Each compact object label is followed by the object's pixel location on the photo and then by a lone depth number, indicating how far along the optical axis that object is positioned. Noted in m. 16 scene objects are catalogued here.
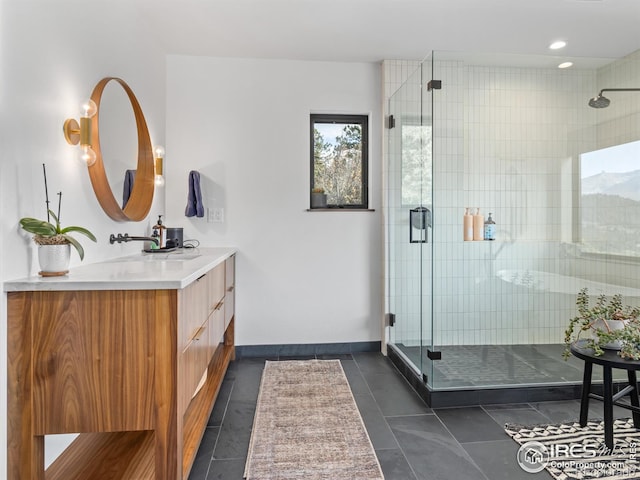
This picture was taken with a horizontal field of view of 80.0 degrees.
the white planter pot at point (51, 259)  1.42
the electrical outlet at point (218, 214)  3.18
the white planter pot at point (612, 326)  1.88
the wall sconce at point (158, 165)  2.77
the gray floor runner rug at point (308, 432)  1.65
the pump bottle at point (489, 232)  2.69
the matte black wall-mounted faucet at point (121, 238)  2.14
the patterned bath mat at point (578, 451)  1.64
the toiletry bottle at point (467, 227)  2.64
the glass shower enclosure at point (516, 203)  2.56
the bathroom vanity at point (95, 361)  1.32
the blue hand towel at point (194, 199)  3.01
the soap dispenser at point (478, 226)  2.67
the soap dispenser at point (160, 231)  2.64
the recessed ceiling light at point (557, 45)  2.91
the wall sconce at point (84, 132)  1.74
